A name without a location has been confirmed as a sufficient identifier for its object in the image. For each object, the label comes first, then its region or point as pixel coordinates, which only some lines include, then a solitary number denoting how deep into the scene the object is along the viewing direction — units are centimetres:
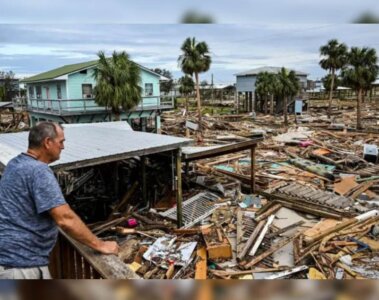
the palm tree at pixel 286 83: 3008
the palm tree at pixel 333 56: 3200
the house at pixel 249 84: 3912
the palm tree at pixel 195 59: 2473
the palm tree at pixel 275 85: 3034
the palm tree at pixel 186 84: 3900
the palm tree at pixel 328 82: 4322
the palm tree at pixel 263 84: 3356
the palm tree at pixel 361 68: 2448
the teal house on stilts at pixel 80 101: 2053
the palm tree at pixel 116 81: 1844
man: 194
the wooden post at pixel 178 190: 840
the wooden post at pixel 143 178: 989
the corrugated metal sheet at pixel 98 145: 646
